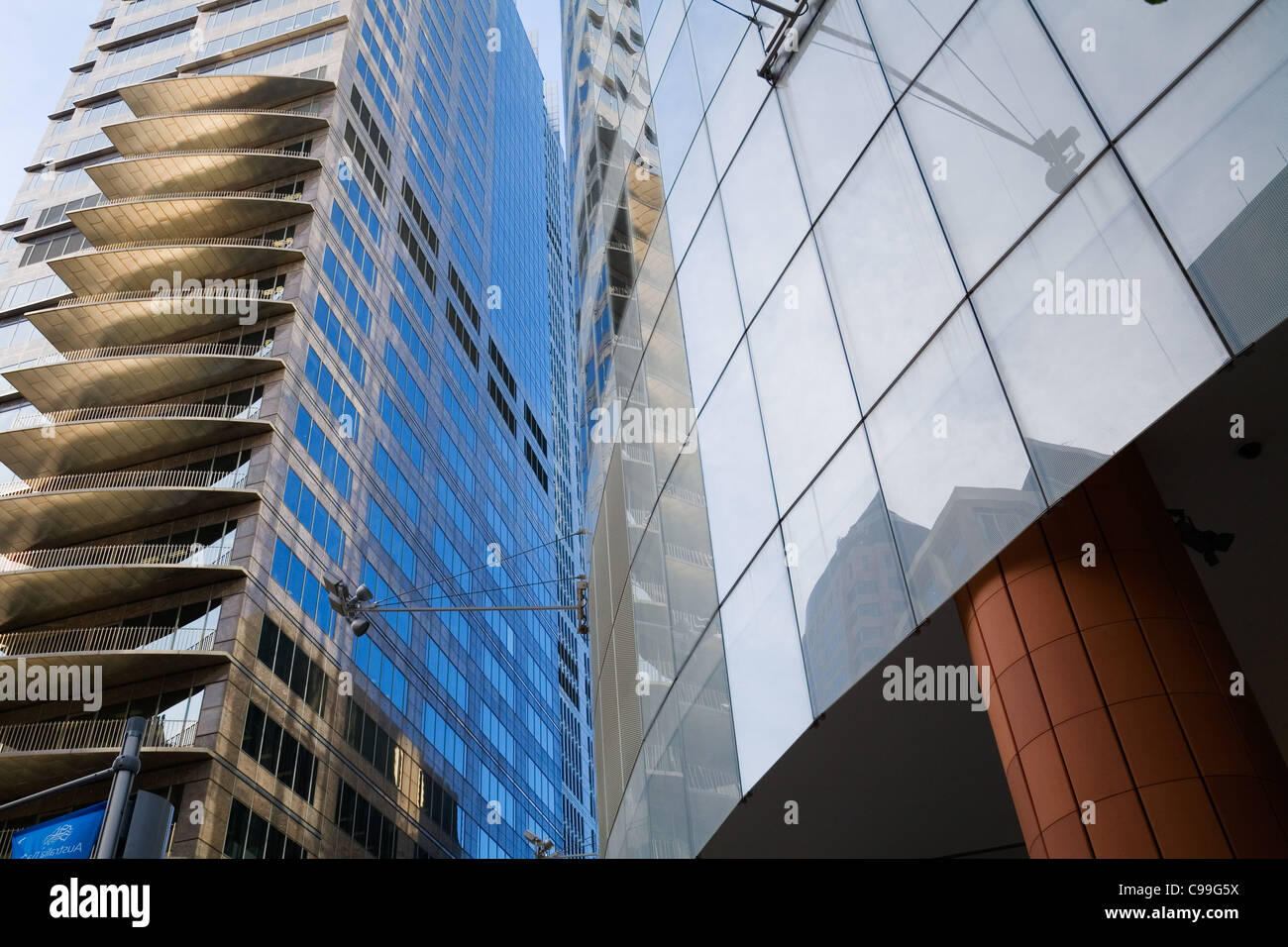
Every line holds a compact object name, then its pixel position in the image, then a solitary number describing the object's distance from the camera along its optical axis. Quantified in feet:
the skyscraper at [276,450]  131.75
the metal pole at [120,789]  35.45
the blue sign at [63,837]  38.09
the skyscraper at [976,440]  25.94
